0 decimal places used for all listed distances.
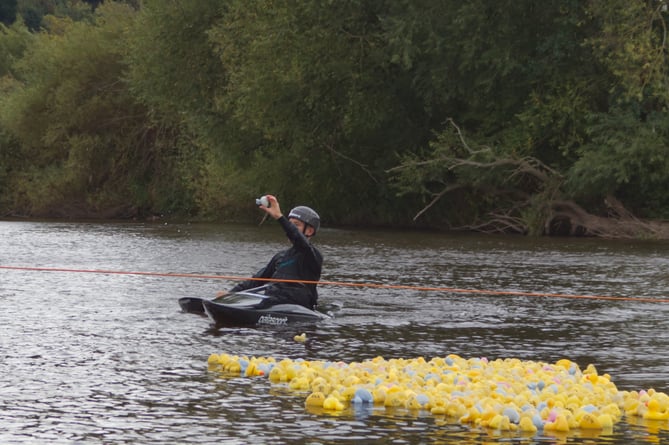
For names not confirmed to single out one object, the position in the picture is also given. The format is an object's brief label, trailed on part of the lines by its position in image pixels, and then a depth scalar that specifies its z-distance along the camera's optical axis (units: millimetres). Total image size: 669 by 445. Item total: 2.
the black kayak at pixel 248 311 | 15383
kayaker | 15477
